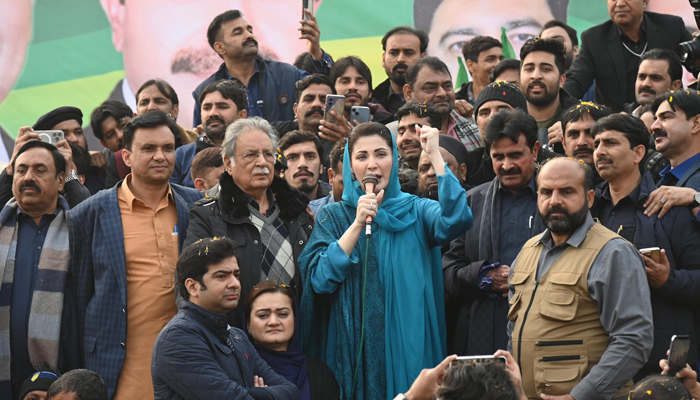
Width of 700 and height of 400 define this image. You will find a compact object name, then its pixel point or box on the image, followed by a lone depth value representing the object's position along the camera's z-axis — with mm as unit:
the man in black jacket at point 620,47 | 7980
